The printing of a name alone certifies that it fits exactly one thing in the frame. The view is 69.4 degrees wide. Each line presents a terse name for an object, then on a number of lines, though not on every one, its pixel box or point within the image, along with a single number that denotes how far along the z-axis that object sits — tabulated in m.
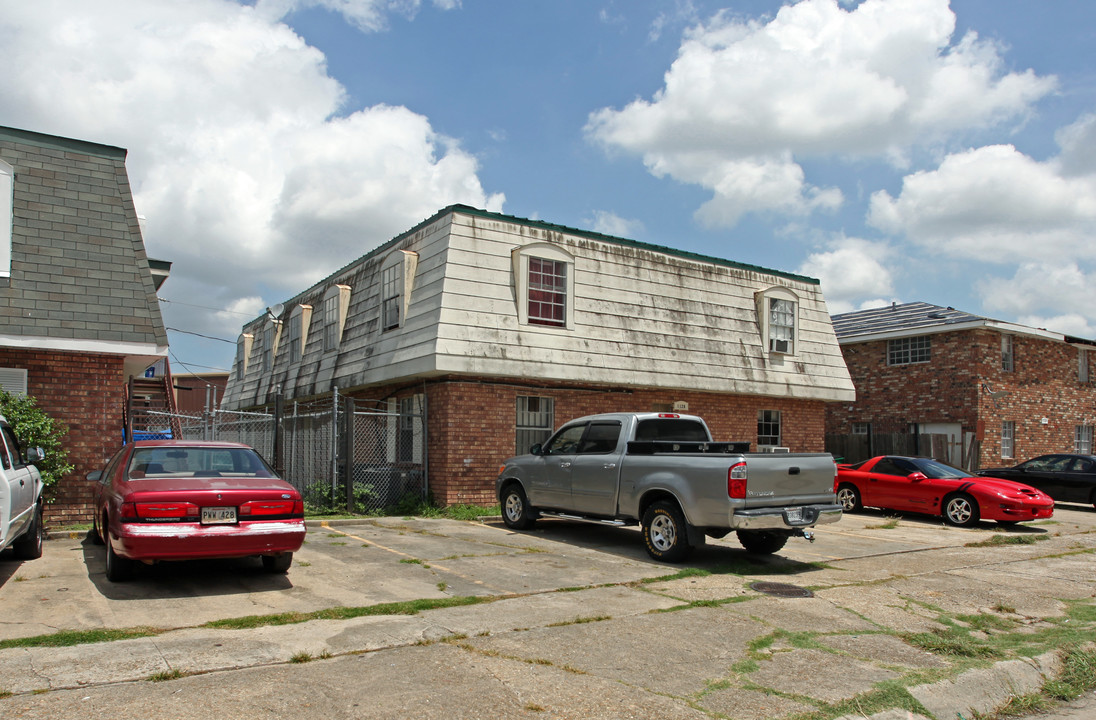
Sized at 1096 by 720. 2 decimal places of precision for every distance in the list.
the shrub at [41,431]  10.47
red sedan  7.11
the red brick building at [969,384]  24.62
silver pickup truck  8.94
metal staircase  19.09
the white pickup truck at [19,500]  7.01
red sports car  13.88
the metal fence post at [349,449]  13.62
